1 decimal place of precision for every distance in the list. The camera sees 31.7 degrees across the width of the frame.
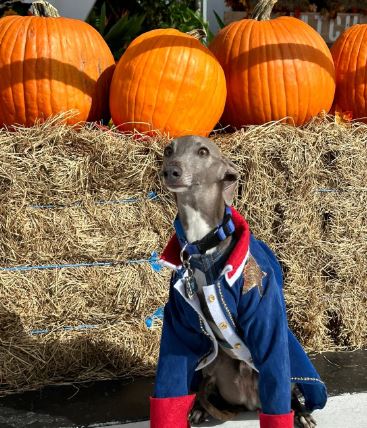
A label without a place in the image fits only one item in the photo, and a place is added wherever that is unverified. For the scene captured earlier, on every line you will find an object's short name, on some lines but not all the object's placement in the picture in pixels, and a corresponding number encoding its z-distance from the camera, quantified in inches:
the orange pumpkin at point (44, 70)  132.3
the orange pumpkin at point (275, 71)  139.2
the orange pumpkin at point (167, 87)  131.0
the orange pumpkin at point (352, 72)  148.9
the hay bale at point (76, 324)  123.8
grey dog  88.0
